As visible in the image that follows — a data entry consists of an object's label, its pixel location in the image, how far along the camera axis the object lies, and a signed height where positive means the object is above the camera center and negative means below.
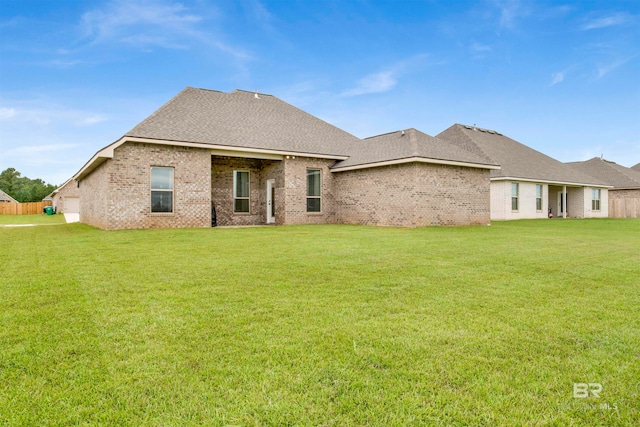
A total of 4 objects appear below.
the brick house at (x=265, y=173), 14.04 +1.47
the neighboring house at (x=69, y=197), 42.62 +1.45
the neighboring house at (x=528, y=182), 23.66 +1.59
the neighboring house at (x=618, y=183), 30.16 +1.90
